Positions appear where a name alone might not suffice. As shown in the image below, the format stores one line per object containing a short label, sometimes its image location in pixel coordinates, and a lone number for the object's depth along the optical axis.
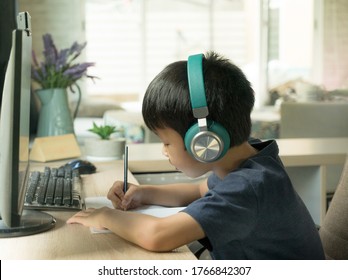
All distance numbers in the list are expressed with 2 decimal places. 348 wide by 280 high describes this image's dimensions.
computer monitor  1.43
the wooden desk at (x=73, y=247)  1.52
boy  1.59
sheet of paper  1.83
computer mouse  2.38
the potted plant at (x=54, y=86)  2.85
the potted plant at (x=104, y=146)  2.69
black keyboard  1.85
